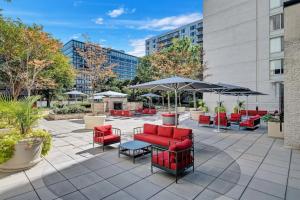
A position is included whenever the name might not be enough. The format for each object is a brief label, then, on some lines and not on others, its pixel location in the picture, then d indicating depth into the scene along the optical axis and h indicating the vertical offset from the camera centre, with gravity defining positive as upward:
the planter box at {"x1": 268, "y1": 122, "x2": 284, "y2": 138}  9.78 -1.53
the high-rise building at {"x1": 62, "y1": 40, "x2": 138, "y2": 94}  91.56 +26.58
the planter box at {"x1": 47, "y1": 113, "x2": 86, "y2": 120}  17.62 -1.50
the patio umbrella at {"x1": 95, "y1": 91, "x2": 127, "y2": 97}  17.45 +0.77
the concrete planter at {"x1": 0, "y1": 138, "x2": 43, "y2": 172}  5.36 -1.73
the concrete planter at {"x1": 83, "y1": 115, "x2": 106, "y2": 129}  12.05 -1.32
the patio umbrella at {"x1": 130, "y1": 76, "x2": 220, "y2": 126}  7.72 +0.90
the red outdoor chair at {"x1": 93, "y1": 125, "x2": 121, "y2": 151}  7.49 -1.53
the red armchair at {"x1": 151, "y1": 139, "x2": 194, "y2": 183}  4.82 -1.65
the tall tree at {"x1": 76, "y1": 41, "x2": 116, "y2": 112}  12.70 +3.02
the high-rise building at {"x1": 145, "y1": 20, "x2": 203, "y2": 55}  73.38 +31.73
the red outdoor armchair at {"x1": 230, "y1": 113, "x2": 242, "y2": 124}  14.01 -1.23
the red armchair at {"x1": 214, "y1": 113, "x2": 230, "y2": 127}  12.45 -1.34
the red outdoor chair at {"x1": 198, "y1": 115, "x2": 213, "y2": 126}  13.16 -1.36
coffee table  6.26 -1.62
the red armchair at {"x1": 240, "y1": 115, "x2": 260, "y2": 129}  12.16 -1.43
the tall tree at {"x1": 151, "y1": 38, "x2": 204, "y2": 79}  19.31 +4.71
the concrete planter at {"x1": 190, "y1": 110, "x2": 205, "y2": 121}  17.33 -1.15
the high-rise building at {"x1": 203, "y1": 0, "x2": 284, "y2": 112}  22.30 +7.80
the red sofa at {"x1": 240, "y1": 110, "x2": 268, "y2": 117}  19.57 -1.08
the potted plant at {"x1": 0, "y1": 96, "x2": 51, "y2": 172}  5.33 -1.17
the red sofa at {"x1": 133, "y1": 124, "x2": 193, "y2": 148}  7.12 -1.45
